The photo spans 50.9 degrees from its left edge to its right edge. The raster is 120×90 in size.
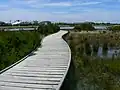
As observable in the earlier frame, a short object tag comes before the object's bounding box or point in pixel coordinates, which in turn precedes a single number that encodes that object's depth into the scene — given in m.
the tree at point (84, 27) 28.62
